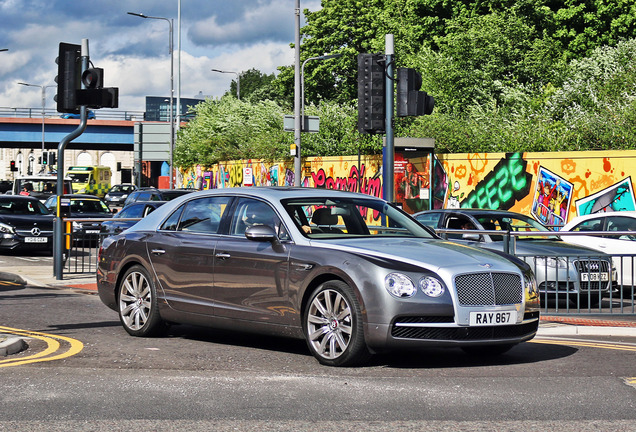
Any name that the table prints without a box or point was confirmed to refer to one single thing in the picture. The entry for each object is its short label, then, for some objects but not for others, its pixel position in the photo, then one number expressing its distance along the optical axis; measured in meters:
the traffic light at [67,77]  15.65
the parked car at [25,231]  22.73
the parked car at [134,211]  21.98
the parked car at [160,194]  26.97
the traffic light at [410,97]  13.25
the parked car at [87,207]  26.86
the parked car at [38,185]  44.16
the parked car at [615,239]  11.84
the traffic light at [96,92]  15.55
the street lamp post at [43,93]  80.82
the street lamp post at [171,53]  55.34
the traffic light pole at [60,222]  16.03
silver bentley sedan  7.55
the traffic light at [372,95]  13.70
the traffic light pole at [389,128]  13.72
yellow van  72.06
